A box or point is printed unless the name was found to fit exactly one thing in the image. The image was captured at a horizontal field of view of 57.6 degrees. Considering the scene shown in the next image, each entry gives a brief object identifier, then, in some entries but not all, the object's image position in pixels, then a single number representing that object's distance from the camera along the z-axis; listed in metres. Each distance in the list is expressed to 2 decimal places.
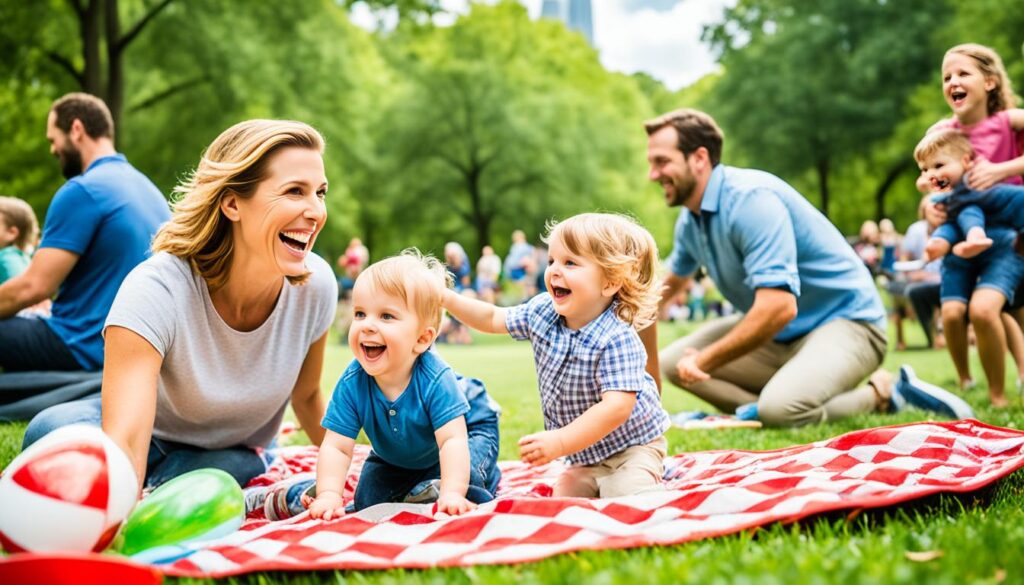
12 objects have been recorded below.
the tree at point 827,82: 30.38
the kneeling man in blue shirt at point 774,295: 5.65
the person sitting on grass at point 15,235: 6.64
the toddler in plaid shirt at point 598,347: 3.44
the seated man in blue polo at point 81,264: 5.18
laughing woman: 3.19
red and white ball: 2.40
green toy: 2.72
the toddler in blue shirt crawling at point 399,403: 3.22
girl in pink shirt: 5.19
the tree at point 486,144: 32.81
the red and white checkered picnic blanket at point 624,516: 2.48
